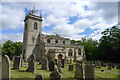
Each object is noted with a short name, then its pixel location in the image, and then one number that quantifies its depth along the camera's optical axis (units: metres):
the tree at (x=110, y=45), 29.59
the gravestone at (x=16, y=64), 12.38
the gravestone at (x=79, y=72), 9.54
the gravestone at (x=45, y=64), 13.87
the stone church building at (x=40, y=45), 28.19
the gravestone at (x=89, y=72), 9.35
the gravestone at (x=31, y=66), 10.88
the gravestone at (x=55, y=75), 7.10
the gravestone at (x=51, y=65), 13.08
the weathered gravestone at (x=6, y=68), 6.43
